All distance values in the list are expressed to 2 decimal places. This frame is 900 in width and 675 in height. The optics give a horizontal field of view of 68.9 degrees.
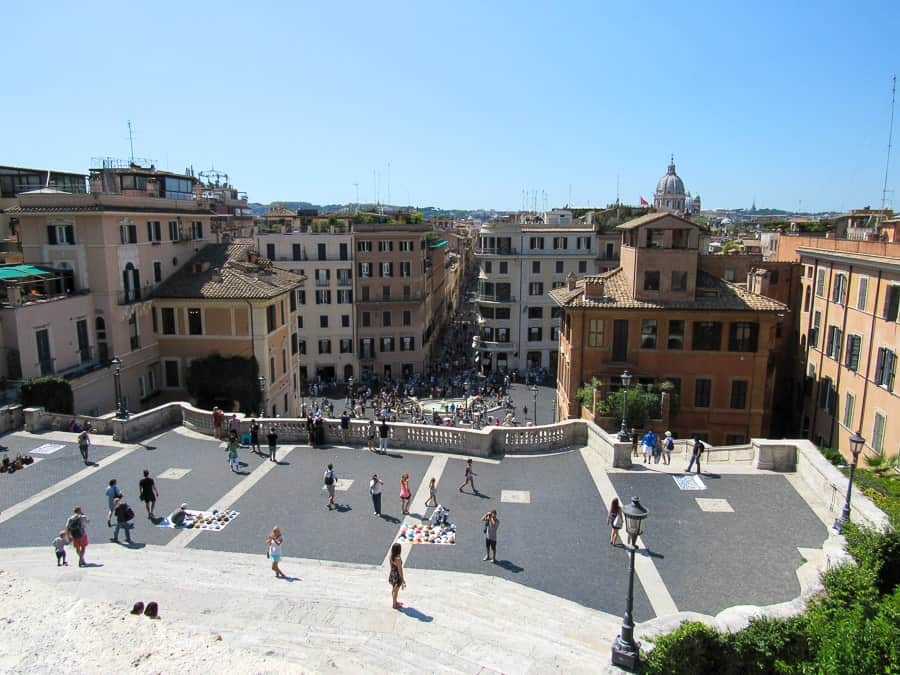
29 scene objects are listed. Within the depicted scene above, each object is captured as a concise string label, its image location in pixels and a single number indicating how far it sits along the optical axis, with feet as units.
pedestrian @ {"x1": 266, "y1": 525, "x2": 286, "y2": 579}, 55.11
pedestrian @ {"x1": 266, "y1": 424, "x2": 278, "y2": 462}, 83.66
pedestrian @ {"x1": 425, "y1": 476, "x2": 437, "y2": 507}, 68.54
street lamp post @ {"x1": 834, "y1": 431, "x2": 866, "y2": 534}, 54.70
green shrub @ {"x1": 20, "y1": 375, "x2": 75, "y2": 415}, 98.84
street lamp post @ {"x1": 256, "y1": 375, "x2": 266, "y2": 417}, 129.71
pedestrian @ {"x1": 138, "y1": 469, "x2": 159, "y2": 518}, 65.67
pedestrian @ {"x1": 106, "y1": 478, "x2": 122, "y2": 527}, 62.54
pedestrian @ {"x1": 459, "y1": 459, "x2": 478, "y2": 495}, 73.00
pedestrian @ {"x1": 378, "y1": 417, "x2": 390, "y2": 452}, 84.84
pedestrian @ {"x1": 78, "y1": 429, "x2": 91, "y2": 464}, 80.84
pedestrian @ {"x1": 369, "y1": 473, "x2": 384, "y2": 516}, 67.05
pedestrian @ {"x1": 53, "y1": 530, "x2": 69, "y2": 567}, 55.16
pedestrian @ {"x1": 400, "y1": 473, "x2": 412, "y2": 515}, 68.69
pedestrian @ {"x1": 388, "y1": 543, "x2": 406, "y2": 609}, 49.24
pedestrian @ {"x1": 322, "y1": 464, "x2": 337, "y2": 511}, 68.90
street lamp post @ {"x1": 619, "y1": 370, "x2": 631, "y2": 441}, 81.66
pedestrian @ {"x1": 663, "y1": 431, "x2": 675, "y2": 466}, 81.78
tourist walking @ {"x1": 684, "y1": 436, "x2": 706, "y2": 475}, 76.22
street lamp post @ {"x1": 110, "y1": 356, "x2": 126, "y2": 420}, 96.03
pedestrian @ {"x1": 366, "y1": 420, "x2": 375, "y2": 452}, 87.03
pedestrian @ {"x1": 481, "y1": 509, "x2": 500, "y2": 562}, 56.65
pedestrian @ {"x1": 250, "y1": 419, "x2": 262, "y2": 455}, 86.74
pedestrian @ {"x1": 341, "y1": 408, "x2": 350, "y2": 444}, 88.84
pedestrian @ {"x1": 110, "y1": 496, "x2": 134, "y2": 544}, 59.98
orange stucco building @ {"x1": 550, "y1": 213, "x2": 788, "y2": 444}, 116.67
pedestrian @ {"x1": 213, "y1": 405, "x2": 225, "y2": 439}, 91.56
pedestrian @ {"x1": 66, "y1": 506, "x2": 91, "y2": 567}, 56.08
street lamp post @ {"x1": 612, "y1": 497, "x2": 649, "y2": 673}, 41.16
